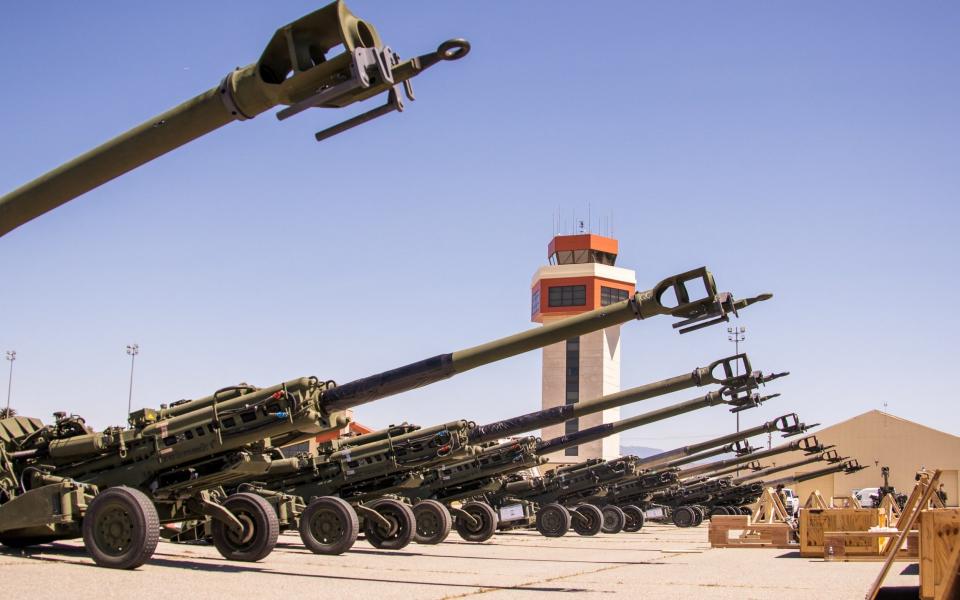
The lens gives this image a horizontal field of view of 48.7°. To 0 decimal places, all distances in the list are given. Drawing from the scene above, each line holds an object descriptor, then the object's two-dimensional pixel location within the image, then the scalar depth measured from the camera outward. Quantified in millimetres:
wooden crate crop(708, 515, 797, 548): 21953
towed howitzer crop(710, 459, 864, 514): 39844
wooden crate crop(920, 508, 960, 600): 7219
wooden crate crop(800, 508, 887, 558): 17969
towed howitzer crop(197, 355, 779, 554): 18984
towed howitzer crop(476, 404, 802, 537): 25434
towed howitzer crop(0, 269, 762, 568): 13633
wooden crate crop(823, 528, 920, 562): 16875
